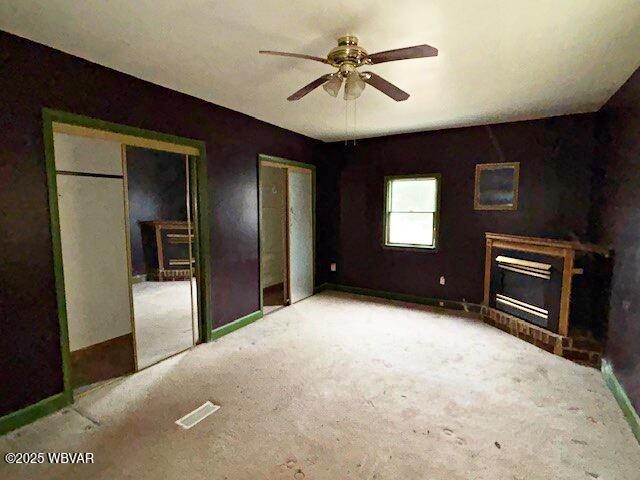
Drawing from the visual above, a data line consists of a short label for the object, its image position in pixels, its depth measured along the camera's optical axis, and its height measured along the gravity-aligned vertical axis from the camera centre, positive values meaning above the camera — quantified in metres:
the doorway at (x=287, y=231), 4.82 -0.30
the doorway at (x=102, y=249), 2.46 -0.33
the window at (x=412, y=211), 4.95 +0.03
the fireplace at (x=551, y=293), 3.21 -0.87
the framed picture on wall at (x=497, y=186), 4.28 +0.36
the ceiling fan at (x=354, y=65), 1.86 +0.90
